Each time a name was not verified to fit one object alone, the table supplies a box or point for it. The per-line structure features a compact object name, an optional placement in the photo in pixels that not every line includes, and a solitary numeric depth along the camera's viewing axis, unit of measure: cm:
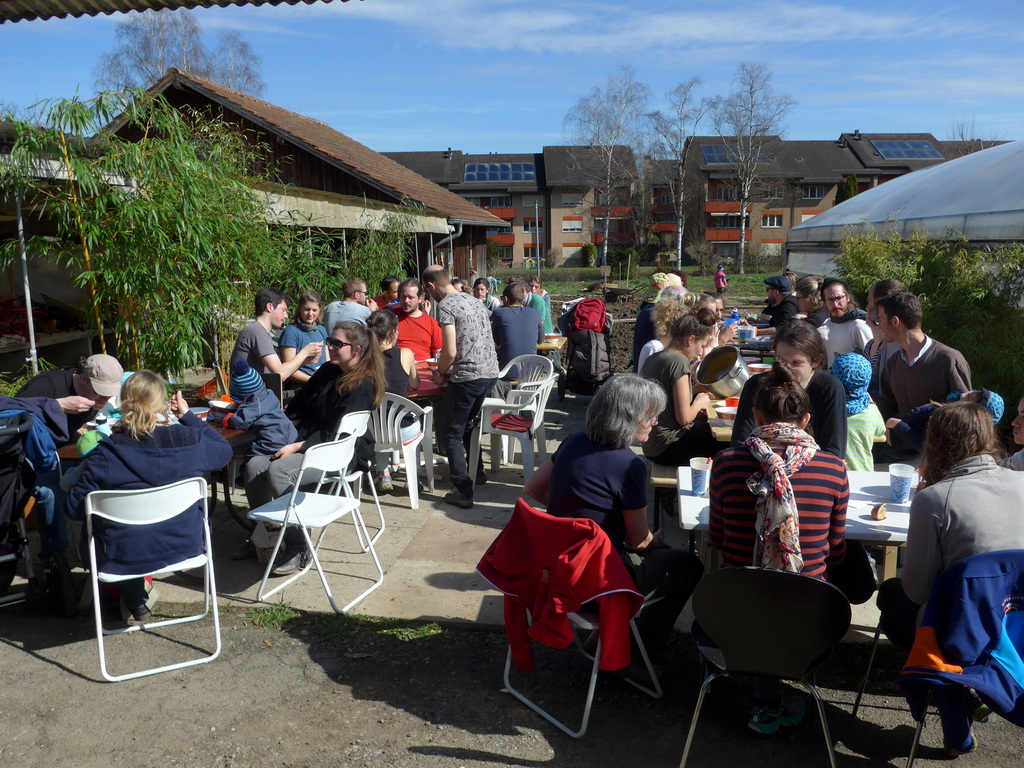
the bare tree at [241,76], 3123
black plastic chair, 238
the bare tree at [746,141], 4072
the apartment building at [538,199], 4972
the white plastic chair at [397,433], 519
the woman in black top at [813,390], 371
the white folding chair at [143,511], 319
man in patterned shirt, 530
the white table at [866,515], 299
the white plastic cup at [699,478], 346
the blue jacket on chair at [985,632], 228
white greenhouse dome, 902
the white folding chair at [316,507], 372
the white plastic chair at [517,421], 562
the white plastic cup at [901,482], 326
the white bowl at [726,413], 464
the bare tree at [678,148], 4050
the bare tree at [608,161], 4138
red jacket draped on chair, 271
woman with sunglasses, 451
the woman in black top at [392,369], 545
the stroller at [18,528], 352
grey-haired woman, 295
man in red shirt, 681
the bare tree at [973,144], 4206
